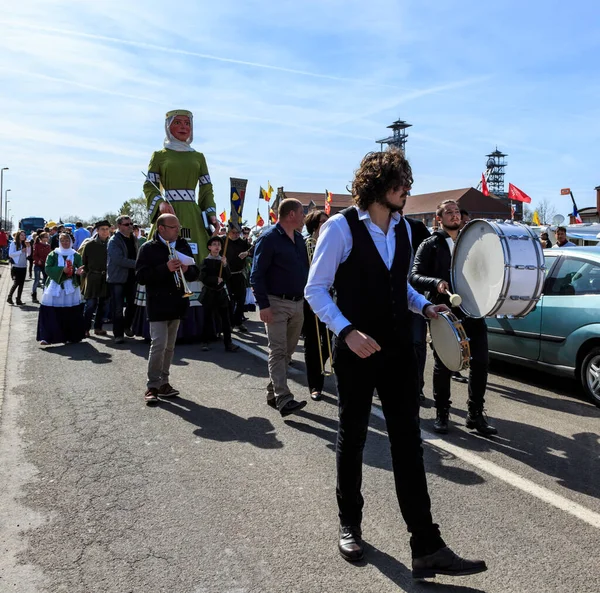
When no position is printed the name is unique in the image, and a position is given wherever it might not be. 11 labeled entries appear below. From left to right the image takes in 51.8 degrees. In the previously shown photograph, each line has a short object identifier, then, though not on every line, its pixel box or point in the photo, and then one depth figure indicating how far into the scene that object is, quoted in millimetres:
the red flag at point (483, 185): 23734
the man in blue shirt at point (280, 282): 5594
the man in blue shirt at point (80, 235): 16453
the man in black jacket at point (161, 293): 6094
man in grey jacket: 9578
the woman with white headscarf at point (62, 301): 9328
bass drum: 4523
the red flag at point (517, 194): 22492
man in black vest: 2941
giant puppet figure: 9727
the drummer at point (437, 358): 5078
